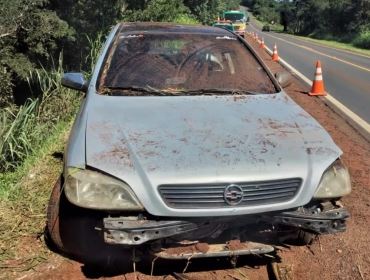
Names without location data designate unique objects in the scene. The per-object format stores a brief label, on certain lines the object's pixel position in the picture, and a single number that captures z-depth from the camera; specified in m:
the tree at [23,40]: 11.47
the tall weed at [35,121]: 6.62
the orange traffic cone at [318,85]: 11.59
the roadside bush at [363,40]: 41.49
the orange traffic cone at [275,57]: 21.06
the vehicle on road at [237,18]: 38.41
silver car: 3.08
